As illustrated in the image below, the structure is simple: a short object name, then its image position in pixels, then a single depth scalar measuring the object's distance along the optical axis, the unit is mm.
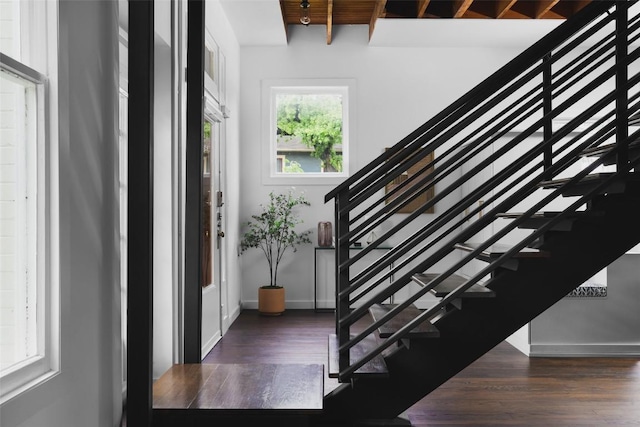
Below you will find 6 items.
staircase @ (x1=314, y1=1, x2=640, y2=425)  2369
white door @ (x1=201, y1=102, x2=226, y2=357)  4559
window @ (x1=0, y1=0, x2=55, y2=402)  1757
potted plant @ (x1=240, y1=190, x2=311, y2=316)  5883
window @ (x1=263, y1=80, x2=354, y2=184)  6340
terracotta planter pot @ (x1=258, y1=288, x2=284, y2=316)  5855
